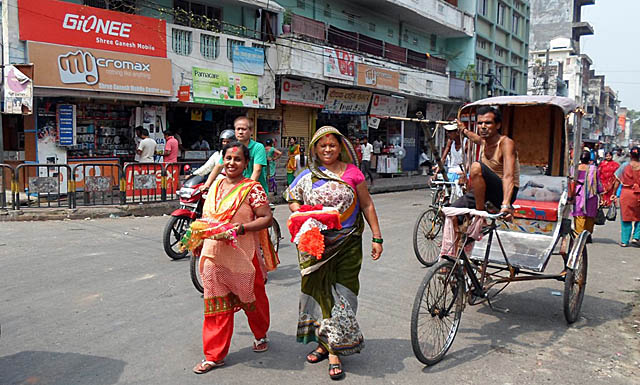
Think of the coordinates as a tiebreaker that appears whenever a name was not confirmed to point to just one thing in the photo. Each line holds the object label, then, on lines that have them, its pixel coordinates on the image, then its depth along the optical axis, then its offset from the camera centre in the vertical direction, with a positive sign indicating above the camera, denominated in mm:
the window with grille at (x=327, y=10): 21922 +5723
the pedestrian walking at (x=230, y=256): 3869 -775
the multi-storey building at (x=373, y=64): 19172 +3566
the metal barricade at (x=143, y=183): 11602 -778
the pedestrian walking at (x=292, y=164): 16562 -425
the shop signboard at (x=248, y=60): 16750 +2814
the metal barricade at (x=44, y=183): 10805 -764
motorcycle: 6781 -817
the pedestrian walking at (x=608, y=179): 11812 -491
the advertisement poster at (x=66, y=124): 12898 +510
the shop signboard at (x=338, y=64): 19469 +3230
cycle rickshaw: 4062 -861
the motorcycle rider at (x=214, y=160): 6171 -136
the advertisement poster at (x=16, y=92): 11211 +1089
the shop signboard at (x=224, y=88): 15547 +1831
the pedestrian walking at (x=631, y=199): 9375 -722
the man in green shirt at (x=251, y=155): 5641 -59
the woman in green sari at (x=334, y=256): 3844 -756
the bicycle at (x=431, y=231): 7508 -1107
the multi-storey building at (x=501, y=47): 35062 +7673
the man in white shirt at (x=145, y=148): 13047 -23
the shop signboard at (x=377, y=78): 21367 +3058
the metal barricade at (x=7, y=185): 10453 -795
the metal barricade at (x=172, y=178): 12273 -704
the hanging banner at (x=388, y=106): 24359 +2191
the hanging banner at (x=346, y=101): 21438 +2065
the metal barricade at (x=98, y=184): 11266 -802
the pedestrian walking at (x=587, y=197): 8742 -670
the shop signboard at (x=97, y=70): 11922 +1816
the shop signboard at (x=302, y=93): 18891 +2084
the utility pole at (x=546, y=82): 34878 +4750
